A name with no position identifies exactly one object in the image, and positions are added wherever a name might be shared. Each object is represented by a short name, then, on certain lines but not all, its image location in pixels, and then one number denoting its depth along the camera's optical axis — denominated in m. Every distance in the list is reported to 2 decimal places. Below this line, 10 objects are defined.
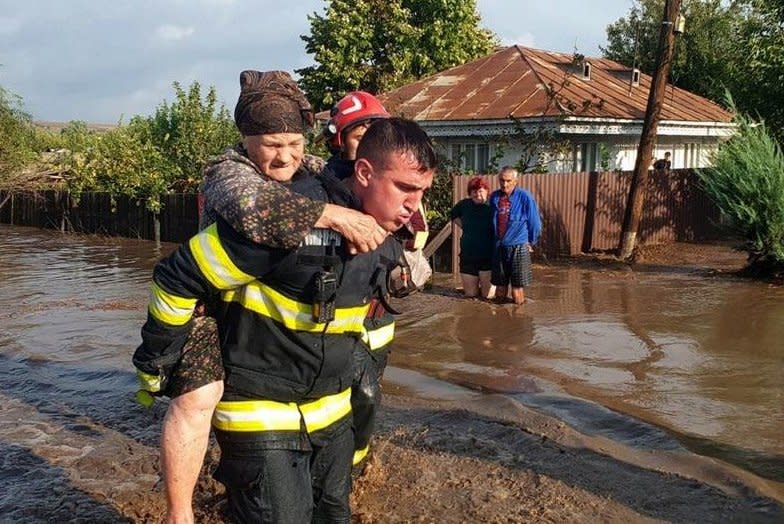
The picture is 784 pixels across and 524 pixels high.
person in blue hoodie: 10.80
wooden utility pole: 15.14
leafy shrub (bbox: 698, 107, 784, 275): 12.89
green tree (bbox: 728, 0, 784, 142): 17.91
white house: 19.72
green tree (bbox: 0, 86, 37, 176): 26.16
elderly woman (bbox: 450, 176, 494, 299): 10.98
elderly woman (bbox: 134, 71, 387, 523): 2.55
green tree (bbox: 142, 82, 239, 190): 21.88
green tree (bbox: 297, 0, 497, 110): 31.83
